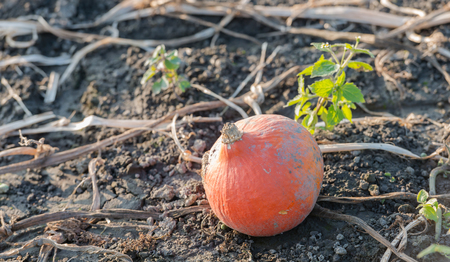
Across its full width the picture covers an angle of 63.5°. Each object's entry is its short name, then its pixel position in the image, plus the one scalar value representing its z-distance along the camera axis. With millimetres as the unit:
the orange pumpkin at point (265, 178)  2275
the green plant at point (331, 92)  2535
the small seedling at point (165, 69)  3662
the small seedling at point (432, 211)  2309
